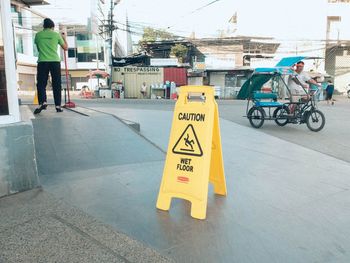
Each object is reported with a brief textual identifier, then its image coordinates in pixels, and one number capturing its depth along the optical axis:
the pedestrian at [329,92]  18.89
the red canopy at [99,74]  28.25
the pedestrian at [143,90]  24.44
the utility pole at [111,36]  23.81
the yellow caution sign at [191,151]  2.97
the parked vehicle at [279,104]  8.35
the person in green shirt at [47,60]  6.00
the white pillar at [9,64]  3.30
